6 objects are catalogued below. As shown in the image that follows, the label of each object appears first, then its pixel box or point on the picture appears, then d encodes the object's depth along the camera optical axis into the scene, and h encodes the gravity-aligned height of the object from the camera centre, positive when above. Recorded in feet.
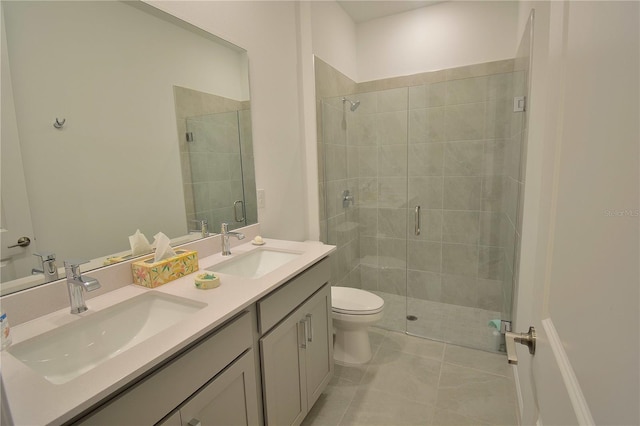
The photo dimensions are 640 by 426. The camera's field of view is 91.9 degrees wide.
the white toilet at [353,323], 6.78 -3.37
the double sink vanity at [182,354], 2.32 -1.71
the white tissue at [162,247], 4.37 -1.00
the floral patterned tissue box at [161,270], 4.08 -1.27
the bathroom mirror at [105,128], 3.32 +0.66
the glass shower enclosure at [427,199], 8.43 -0.94
